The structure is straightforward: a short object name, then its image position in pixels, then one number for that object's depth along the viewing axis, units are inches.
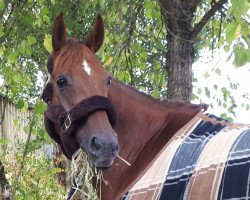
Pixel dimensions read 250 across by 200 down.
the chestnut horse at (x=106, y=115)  110.9
